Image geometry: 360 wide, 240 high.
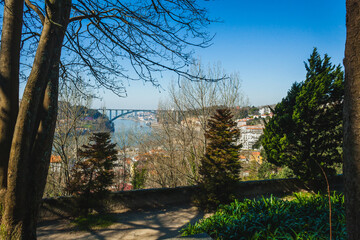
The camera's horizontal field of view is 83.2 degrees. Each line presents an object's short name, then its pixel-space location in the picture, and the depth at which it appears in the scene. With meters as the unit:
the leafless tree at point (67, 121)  10.89
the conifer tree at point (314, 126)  7.07
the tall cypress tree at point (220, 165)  6.19
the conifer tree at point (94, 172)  5.60
